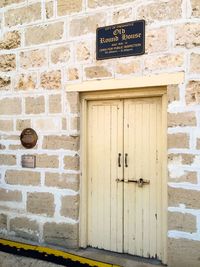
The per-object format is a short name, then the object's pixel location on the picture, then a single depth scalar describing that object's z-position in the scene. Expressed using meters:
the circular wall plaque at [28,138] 2.78
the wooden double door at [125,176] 2.47
